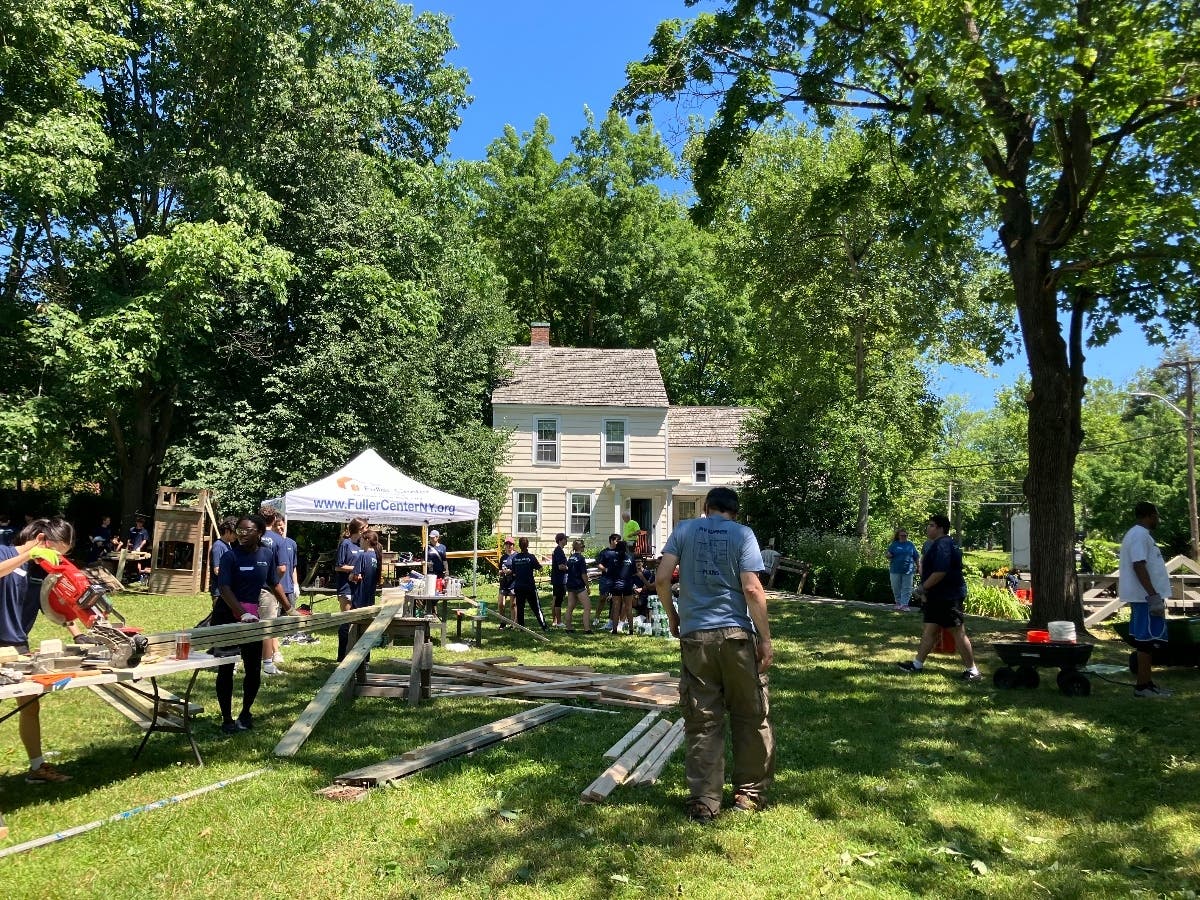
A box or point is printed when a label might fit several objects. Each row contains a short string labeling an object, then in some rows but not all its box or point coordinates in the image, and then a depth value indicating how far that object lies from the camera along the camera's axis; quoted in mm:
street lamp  28719
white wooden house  30562
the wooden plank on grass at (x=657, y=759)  5848
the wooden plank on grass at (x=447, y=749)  5699
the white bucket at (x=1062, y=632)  8992
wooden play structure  19469
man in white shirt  8484
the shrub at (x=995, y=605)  17031
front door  31453
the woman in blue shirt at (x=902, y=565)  17469
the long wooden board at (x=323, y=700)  6395
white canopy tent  15680
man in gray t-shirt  5148
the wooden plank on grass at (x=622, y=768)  5449
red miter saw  5355
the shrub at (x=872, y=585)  19594
